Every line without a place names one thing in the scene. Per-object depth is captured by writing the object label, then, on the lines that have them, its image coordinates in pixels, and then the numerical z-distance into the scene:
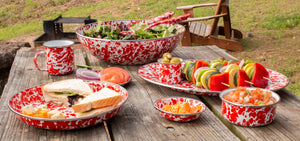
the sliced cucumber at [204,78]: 1.73
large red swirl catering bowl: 2.26
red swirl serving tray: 1.71
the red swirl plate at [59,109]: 1.33
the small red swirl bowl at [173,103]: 1.42
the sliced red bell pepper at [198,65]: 1.87
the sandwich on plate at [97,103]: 1.38
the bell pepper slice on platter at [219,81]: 1.68
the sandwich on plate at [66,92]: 1.63
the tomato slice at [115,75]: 1.91
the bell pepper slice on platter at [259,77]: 1.72
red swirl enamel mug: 2.12
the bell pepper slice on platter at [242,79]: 1.69
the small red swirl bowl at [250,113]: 1.36
